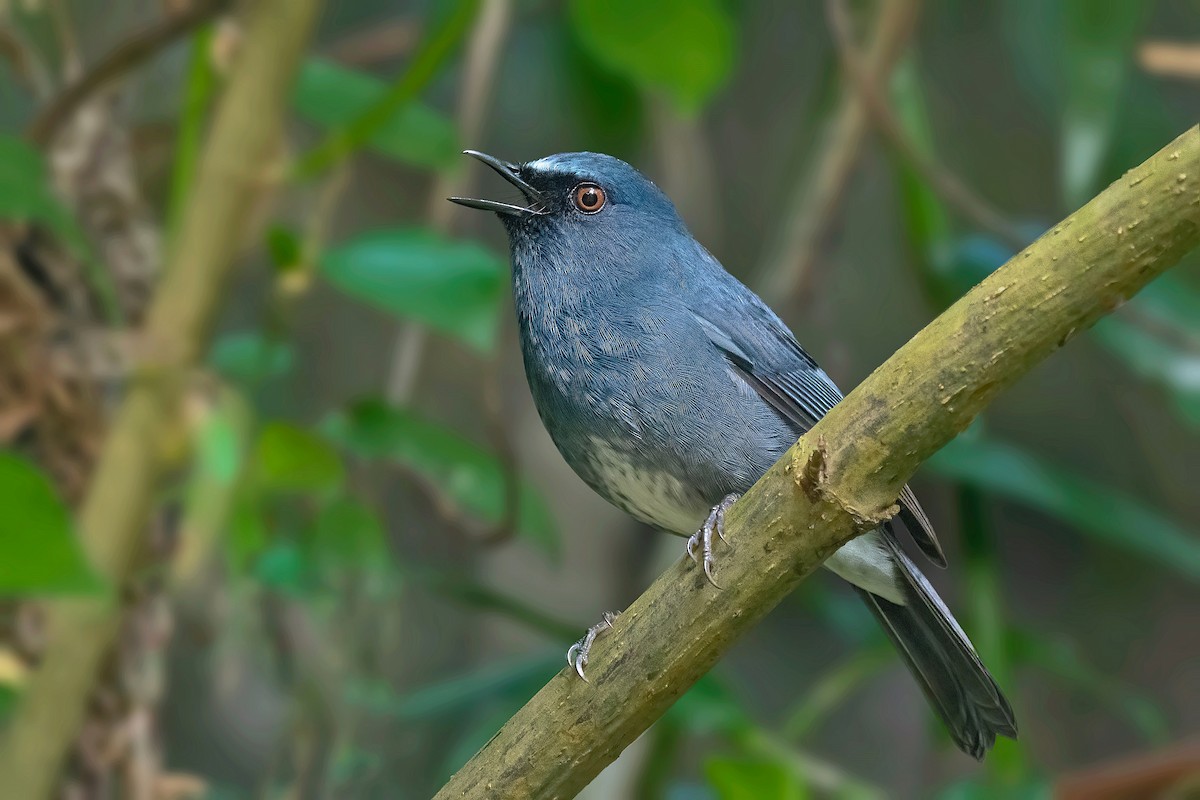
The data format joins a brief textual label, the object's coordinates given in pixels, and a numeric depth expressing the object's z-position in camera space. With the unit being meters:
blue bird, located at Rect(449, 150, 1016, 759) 4.27
